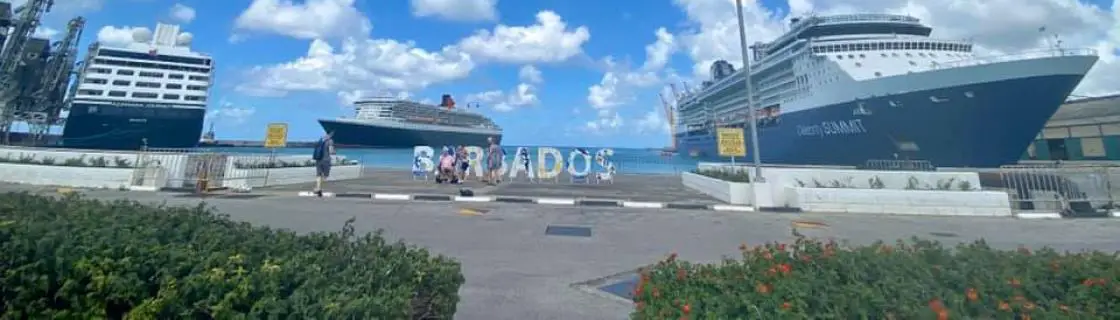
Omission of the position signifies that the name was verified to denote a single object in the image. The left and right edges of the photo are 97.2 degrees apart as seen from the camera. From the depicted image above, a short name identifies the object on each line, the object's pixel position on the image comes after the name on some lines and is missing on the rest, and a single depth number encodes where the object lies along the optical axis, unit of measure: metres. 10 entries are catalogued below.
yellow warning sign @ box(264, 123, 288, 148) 16.20
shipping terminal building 37.12
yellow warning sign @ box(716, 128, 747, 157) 13.66
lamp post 11.97
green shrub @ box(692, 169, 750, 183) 14.22
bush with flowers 2.07
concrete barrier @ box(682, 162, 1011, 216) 11.37
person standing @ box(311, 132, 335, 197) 12.75
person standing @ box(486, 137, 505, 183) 17.62
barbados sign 19.80
